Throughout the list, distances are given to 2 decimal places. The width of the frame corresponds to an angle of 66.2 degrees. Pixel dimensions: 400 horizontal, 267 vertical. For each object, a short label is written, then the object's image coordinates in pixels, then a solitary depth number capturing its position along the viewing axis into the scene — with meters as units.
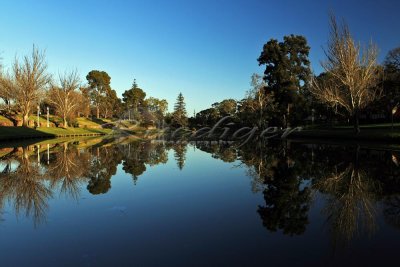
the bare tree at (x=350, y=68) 34.38
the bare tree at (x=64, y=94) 64.38
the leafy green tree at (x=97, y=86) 108.19
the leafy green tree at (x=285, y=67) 50.91
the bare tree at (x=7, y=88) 55.55
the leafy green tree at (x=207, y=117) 97.55
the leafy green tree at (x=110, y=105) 110.31
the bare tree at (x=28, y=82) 50.09
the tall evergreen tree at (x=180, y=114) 104.75
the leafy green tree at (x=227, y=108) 87.67
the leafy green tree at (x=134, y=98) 126.53
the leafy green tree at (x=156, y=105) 134.07
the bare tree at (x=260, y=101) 61.25
